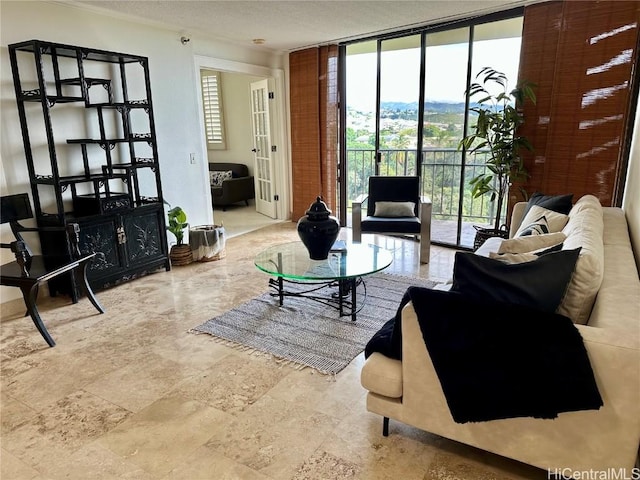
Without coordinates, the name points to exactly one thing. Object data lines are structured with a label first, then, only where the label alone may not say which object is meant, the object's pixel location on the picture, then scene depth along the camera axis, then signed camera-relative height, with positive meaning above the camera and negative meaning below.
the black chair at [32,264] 2.69 -0.80
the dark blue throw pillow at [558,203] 2.92 -0.45
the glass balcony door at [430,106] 4.22 +0.38
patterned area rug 2.55 -1.23
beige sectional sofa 1.32 -0.90
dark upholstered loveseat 6.98 -0.69
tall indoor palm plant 3.80 +0.06
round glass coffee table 2.84 -0.85
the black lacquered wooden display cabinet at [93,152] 3.30 -0.07
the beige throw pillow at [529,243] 2.10 -0.51
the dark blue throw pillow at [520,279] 1.49 -0.49
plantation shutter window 7.57 +0.57
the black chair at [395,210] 4.15 -0.71
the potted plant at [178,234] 4.28 -0.91
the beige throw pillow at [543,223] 2.52 -0.52
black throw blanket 1.35 -0.72
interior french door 6.02 -0.09
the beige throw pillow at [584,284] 1.54 -0.52
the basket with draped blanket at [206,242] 4.39 -1.01
